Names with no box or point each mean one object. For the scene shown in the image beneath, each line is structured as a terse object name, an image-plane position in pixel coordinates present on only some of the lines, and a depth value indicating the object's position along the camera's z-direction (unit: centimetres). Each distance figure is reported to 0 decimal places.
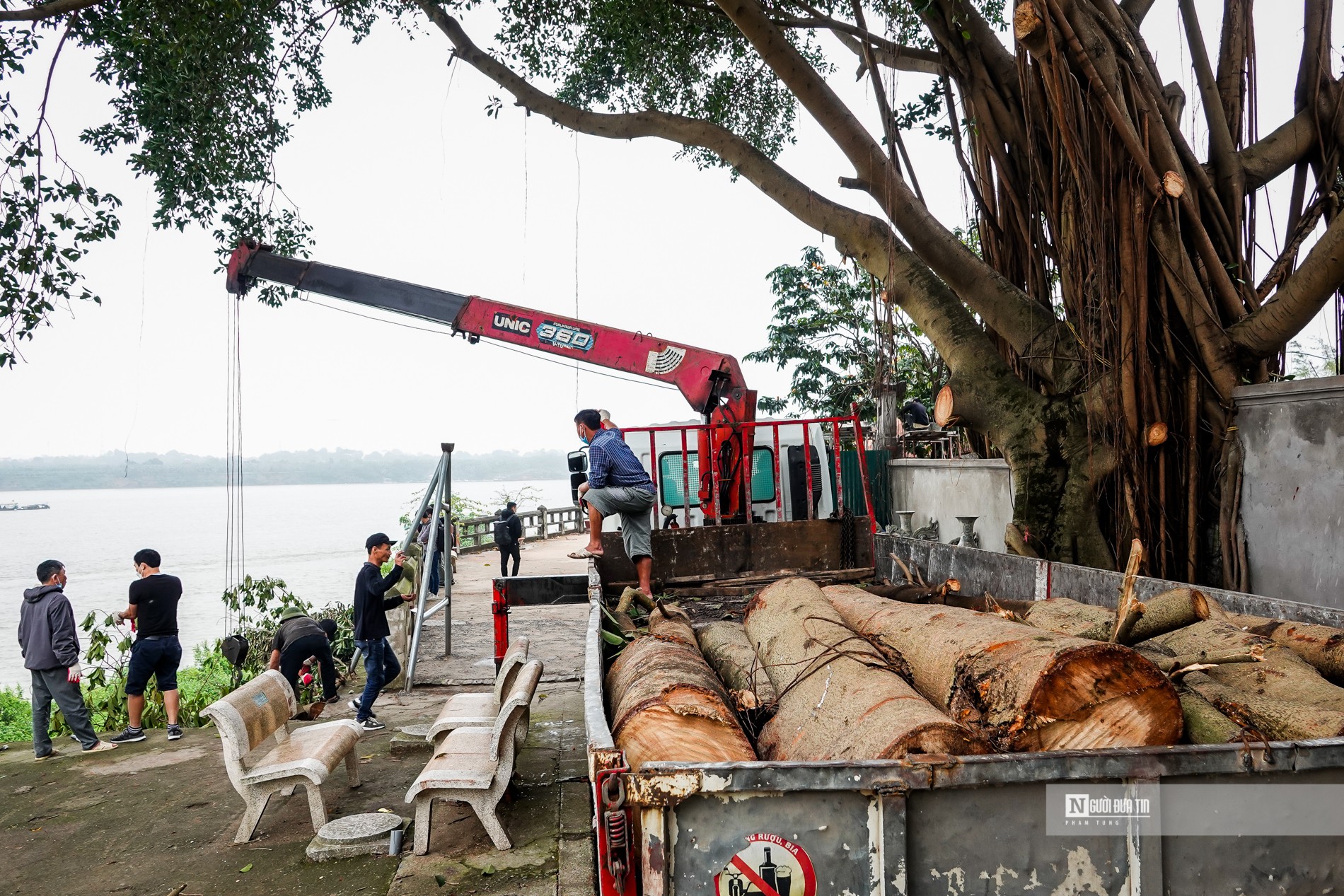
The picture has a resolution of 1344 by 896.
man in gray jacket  692
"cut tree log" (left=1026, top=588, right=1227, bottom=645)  343
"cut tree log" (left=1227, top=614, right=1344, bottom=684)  308
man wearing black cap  704
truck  213
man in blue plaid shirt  647
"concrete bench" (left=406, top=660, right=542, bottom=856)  460
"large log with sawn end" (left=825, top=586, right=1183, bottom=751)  244
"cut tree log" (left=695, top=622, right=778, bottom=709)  335
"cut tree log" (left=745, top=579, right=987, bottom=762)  237
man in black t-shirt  719
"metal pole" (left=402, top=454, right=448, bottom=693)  816
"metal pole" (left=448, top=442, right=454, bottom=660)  923
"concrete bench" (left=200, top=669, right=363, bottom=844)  483
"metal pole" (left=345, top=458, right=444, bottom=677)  883
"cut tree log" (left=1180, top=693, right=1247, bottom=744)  239
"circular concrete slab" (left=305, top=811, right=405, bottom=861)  480
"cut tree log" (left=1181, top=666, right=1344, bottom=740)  243
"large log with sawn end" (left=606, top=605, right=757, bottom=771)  270
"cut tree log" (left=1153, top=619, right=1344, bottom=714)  275
